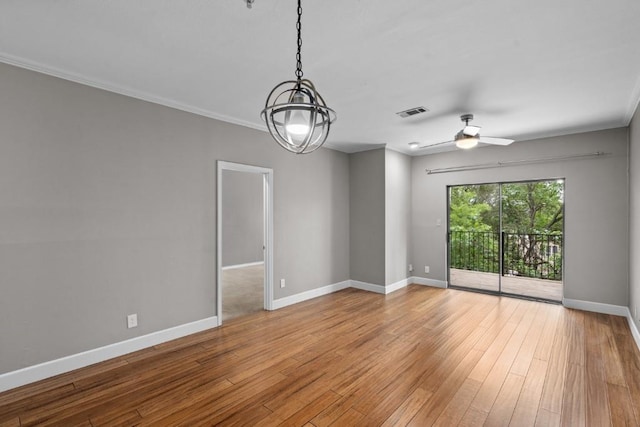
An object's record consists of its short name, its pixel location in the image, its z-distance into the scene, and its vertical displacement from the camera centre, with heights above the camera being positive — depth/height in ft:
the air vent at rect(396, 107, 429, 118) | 12.07 +3.96
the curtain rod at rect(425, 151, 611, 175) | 14.80 +2.67
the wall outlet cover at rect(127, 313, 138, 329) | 10.41 -3.55
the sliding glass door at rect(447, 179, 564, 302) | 16.46 -1.41
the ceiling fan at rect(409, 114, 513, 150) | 12.14 +2.92
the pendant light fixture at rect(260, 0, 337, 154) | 4.69 +1.47
